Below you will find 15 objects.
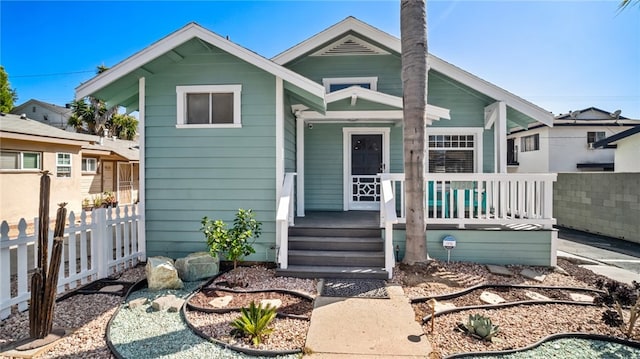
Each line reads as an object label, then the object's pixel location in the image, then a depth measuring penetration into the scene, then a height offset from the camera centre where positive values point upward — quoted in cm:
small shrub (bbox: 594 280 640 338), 296 -127
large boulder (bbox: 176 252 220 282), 471 -135
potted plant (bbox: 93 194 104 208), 1449 -97
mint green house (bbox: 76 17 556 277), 518 +8
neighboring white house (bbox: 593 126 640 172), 1105 +118
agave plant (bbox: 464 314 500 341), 293 -144
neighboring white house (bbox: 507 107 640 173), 1677 +193
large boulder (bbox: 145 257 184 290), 424 -133
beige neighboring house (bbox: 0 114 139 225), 990 +66
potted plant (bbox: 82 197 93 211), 1413 -109
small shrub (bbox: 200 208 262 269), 459 -86
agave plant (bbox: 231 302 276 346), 293 -139
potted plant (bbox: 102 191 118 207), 1524 -91
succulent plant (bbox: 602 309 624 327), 304 -140
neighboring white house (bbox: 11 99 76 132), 2786 +631
